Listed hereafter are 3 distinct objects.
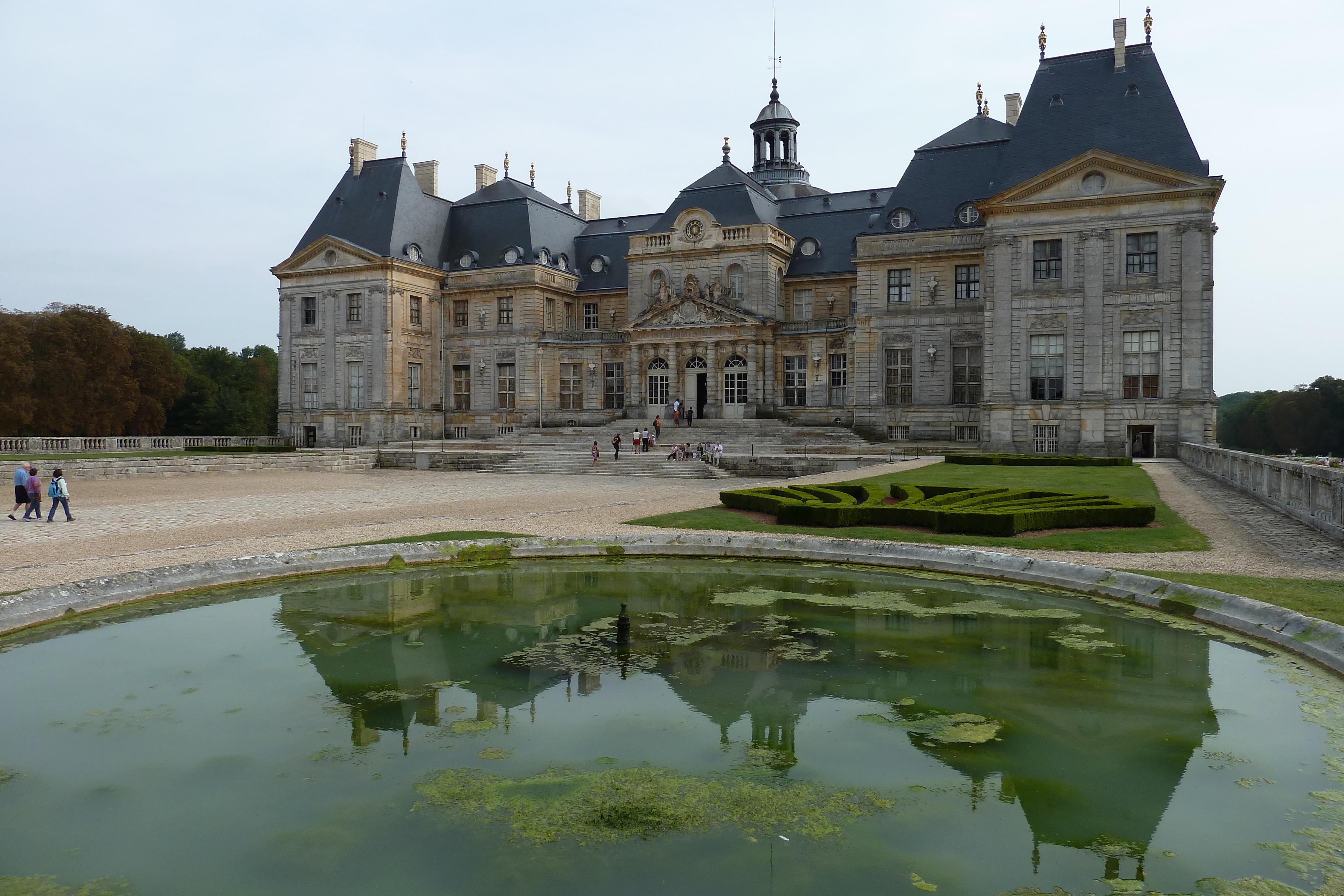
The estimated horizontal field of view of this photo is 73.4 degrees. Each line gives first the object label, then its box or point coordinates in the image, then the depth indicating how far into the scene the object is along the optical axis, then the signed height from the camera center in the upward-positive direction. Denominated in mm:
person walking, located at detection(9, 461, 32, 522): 20531 -1522
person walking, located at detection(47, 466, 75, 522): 20188 -1605
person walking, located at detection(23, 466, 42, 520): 20547 -1620
